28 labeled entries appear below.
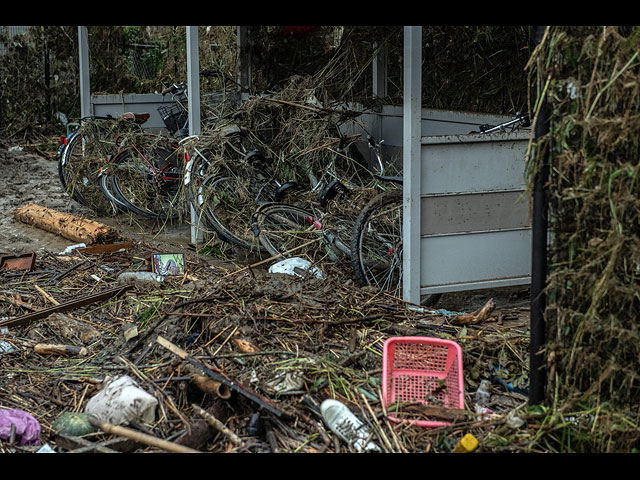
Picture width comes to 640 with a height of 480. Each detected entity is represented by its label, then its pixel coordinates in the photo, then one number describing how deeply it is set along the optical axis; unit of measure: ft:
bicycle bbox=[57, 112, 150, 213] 28.58
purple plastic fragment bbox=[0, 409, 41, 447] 11.51
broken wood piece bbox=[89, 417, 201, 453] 10.62
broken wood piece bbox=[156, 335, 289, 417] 11.25
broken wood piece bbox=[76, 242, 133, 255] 23.08
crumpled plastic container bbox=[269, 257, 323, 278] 18.58
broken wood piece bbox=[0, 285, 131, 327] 16.61
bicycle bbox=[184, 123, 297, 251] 22.54
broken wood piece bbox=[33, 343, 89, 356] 15.10
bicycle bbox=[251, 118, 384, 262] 19.62
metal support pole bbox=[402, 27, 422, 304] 16.43
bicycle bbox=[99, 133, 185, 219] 27.07
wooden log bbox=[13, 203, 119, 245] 23.82
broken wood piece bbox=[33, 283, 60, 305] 18.24
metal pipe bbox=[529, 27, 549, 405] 10.30
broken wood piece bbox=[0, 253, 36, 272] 21.20
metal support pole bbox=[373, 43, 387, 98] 26.73
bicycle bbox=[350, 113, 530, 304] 18.04
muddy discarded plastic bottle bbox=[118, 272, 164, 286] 19.36
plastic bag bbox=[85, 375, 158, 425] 11.57
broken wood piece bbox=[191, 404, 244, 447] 11.03
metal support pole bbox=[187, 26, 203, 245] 24.23
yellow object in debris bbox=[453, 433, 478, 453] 10.16
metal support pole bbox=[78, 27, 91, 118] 31.37
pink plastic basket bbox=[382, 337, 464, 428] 11.91
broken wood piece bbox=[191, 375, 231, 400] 11.64
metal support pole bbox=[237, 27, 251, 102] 30.50
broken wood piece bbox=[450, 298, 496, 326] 15.17
